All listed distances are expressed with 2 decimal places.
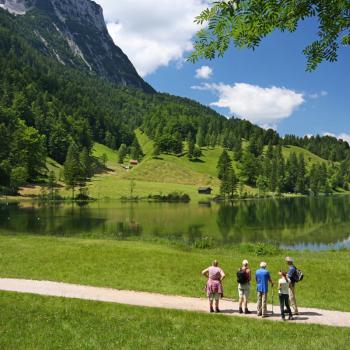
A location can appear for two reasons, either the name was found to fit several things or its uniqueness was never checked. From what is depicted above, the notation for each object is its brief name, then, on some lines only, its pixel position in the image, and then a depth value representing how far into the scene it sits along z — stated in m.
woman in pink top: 21.81
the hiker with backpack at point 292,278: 22.00
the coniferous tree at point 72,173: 159.25
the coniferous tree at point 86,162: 189.05
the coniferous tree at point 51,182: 155.65
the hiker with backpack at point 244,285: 21.78
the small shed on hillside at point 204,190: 190.62
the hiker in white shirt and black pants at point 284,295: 20.64
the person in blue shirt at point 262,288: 21.10
